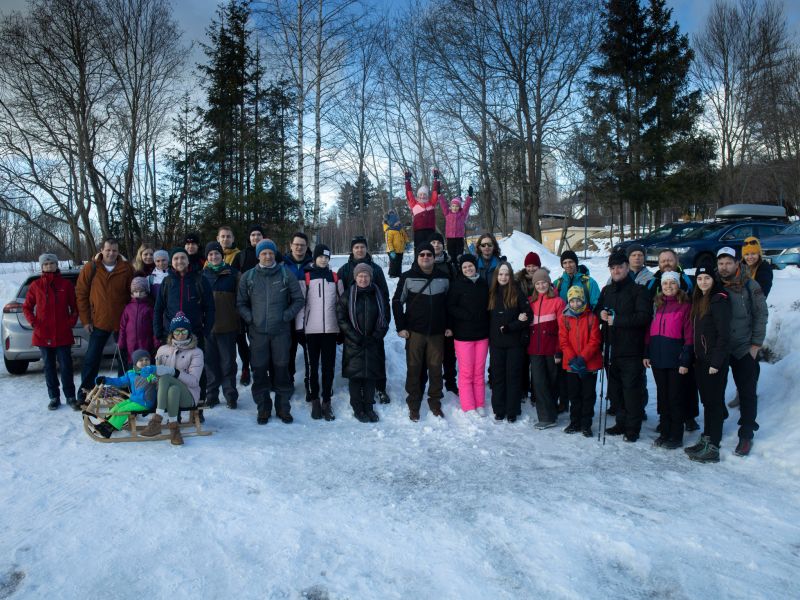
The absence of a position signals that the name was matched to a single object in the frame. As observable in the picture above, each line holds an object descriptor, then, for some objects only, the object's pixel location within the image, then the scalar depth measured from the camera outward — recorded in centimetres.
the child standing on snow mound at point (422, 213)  1014
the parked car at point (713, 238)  1434
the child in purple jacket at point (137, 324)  583
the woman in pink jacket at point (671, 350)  488
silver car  732
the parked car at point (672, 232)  1577
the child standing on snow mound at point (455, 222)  1049
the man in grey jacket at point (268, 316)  564
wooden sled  493
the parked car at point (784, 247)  1248
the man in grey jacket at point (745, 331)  471
